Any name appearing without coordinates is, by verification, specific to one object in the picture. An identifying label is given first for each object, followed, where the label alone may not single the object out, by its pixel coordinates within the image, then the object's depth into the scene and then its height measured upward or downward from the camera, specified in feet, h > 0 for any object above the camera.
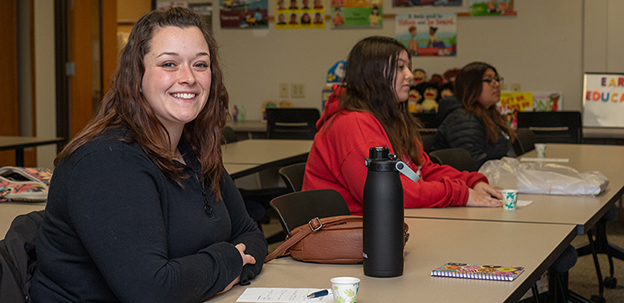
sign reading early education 17.60 +0.19
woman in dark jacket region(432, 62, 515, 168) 12.35 -0.22
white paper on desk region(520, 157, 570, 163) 11.70 -0.97
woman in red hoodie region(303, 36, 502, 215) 6.99 -0.30
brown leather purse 4.66 -0.99
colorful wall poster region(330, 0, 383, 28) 20.06 +2.97
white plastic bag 7.86 -0.92
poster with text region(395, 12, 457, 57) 19.42 +2.28
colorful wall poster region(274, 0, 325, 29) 20.63 +3.04
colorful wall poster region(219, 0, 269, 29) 21.11 +3.13
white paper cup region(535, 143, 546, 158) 12.32 -0.84
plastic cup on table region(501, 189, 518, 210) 6.92 -1.00
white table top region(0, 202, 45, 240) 6.36 -1.13
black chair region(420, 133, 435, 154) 12.49 -0.70
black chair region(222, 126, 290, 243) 12.28 -1.68
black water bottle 4.20 -0.72
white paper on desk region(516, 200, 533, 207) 7.27 -1.11
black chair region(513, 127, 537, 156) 14.49 -0.80
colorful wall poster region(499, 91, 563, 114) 18.66 +0.14
